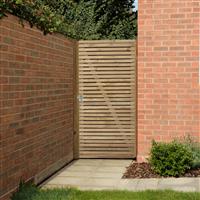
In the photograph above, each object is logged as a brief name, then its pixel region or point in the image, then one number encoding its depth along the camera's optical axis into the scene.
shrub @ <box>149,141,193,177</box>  7.88
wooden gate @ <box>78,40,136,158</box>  9.85
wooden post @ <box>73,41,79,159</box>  10.00
